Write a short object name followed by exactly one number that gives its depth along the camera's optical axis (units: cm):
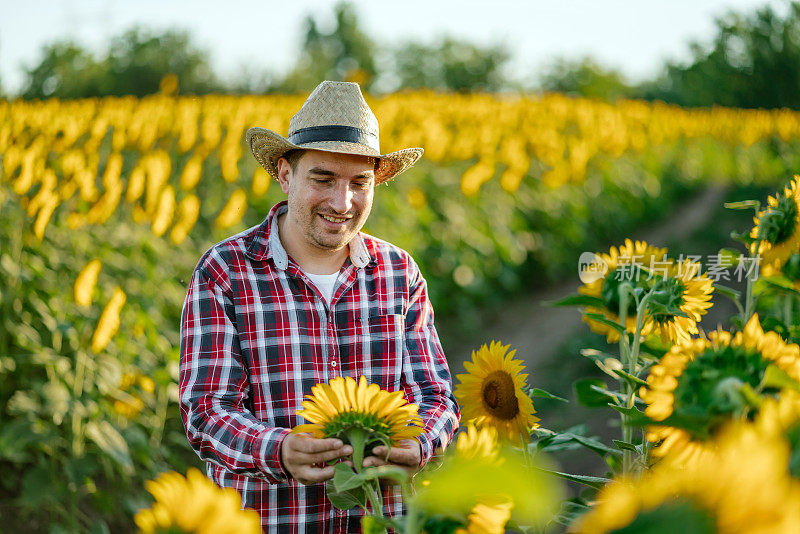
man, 161
